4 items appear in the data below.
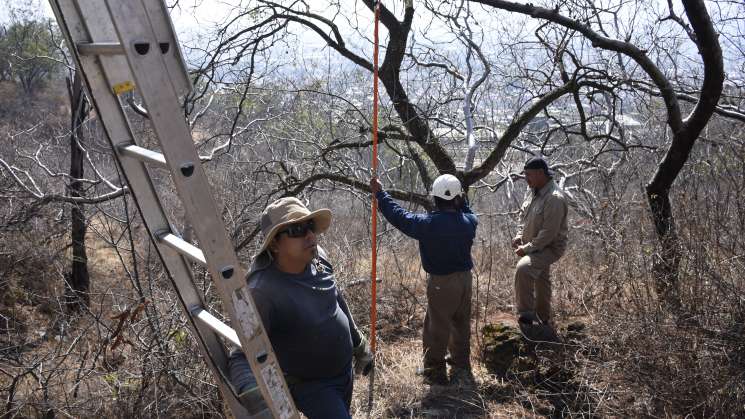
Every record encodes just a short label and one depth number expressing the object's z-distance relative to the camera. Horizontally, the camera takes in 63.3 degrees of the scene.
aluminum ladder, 1.49
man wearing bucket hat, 2.96
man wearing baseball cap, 5.66
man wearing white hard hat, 5.12
